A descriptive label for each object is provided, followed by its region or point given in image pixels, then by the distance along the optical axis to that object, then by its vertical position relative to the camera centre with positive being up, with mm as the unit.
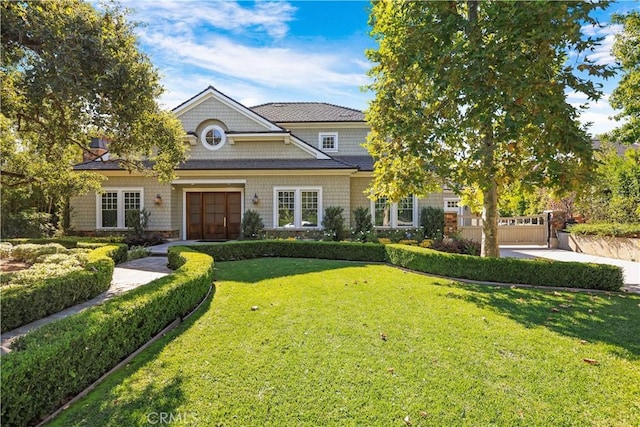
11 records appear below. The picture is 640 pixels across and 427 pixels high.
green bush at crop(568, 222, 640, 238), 12156 -697
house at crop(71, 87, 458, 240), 15867 +1272
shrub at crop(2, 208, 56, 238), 14867 -670
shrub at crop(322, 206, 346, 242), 15195 -546
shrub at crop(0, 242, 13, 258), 9273 -1197
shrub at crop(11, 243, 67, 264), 8844 -1145
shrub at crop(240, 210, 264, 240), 15172 -693
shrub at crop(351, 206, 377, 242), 15742 -506
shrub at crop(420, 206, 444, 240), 15812 -545
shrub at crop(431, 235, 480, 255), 11252 -1270
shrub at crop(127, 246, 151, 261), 11461 -1564
